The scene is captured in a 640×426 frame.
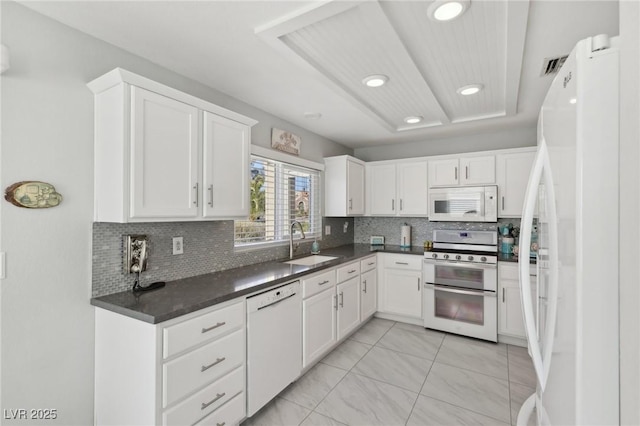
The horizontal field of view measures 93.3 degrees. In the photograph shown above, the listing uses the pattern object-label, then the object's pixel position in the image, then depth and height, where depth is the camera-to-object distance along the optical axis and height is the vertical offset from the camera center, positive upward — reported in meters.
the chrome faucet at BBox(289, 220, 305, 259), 3.28 -0.29
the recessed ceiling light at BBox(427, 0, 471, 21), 1.51 +1.05
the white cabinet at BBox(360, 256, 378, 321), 3.57 -0.91
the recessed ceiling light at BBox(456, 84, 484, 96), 2.52 +1.07
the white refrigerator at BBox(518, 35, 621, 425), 0.77 -0.06
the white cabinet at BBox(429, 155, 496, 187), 3.65 +0.54
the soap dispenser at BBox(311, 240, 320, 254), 3.54 -0.40
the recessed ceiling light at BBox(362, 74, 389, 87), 2.31 +1.05
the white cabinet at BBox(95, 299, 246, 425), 1.49 -0.84
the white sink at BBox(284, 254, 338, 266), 3.16 -0.50
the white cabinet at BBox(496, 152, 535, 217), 3.47 +0.40
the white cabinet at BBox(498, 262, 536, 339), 3.18 -0.95
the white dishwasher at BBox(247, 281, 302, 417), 1.99 -0.93
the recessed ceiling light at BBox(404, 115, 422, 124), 3.34 +1.07
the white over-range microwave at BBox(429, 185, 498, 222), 3.59 +0.13
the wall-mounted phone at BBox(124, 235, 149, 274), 1.86 -0.25
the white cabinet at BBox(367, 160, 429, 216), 4.06 +0.36
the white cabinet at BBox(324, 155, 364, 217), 3.96 +0.37
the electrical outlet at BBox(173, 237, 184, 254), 2.19 -0.23
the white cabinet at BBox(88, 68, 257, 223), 1.65 +0.37
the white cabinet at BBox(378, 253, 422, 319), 3.73 -0.91
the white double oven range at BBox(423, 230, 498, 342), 3.29 -0.84
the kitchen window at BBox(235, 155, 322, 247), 2.96 +0.12
